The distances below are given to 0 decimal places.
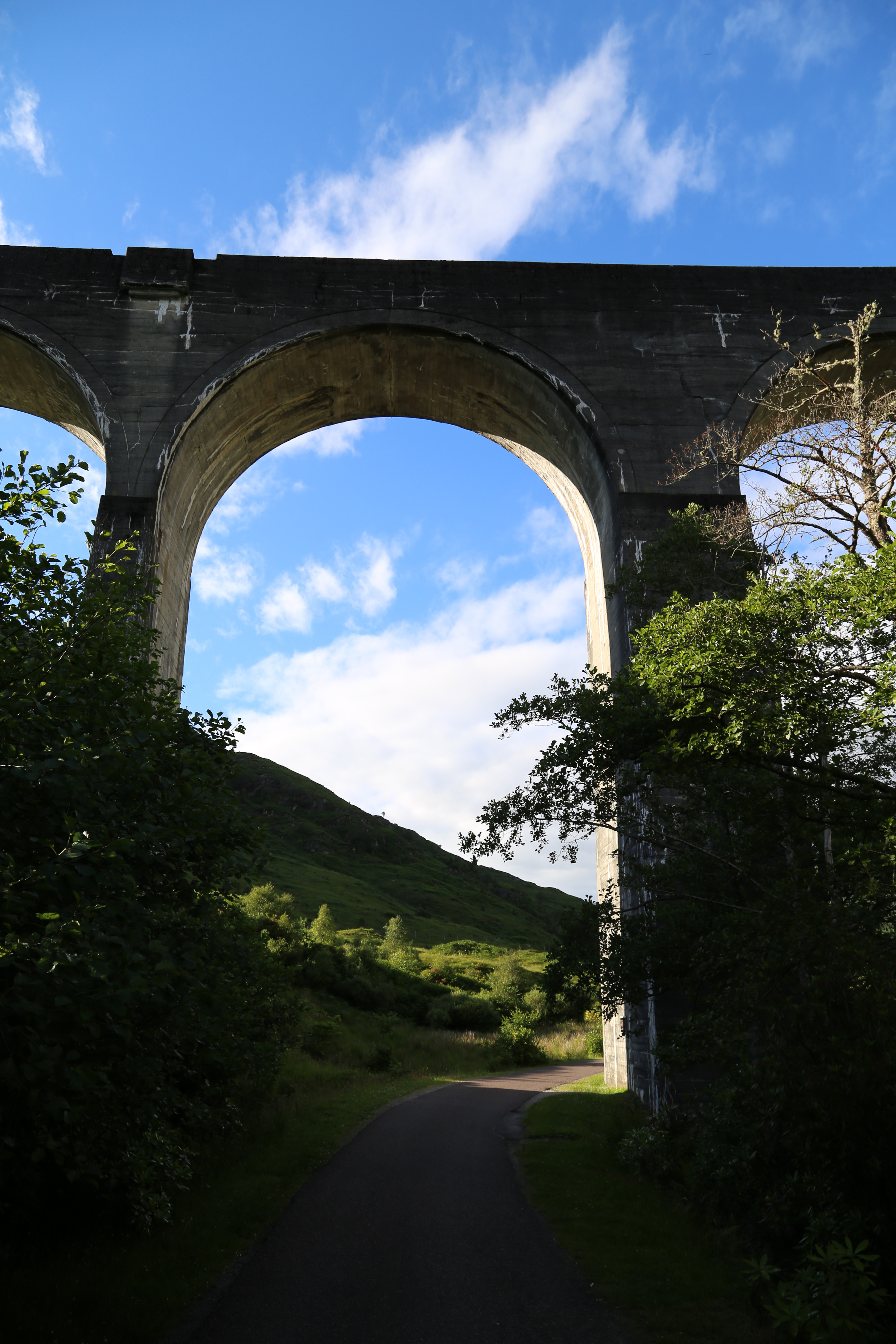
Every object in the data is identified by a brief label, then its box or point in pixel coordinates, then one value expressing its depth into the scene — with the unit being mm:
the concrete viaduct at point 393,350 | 16219
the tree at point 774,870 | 6098
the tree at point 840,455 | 10227
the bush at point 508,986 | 46500
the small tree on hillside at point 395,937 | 61250
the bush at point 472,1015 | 42250
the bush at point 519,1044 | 35531
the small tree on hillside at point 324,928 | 48291
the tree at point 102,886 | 4223
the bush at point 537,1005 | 46469
